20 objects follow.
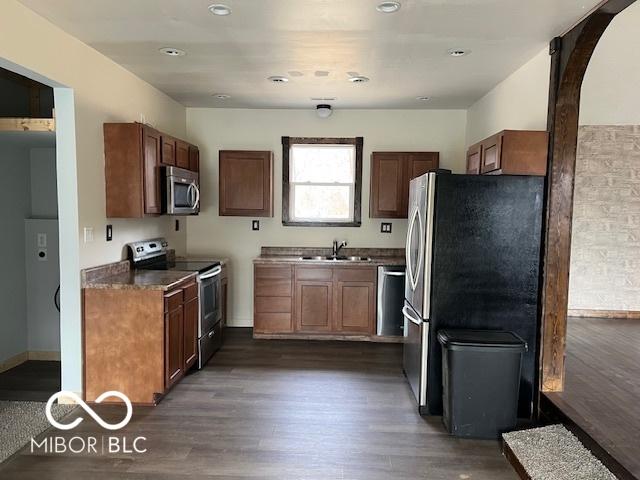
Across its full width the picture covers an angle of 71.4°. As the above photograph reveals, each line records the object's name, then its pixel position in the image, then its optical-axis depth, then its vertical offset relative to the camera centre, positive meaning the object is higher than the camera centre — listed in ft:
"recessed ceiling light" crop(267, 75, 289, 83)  12.80 +3.86
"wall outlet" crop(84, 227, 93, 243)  10.55 -0.60
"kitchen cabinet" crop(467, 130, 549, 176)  9.50 +1.35
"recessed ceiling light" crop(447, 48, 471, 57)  10.37 +3.81
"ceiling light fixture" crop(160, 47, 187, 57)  10.55 +3.81
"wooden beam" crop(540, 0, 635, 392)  9.07 +0.35
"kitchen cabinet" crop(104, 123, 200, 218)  11.30 +1.05
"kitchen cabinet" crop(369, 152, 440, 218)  16.40 +1.41
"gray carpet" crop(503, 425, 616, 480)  7.39 -4.27
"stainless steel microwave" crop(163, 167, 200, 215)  12.80 +0.56
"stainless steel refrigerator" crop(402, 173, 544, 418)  9.95 -1.09
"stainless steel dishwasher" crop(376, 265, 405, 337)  15.57 -3.08
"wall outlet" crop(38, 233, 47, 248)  13.32 -0.95
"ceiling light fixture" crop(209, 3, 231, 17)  8.16 +3.75
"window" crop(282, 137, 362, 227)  17.29 +1.18
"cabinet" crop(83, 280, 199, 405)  10.46 -3.14
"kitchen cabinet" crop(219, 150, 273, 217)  16.58 +1.12
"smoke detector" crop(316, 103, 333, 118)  16.47 +3.79
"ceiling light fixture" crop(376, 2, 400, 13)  7.95 +3.73
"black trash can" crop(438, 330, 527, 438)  9.16 -3.51
